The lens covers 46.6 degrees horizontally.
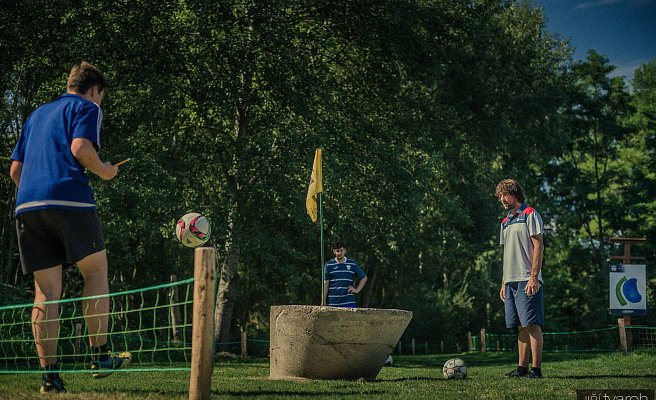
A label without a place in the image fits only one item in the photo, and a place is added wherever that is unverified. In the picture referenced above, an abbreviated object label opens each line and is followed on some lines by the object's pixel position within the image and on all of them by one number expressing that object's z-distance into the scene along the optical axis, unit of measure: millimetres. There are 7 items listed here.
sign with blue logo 18359
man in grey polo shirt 8547
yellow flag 9760
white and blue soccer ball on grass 9172
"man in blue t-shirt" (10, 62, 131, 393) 5711
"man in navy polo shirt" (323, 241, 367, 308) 11656
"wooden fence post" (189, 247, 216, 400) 4734
